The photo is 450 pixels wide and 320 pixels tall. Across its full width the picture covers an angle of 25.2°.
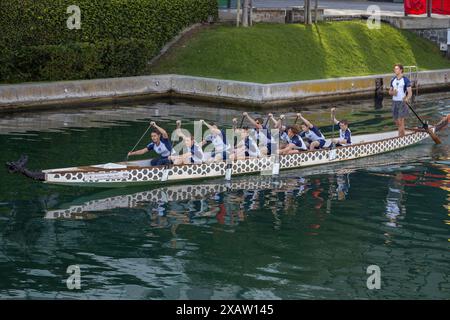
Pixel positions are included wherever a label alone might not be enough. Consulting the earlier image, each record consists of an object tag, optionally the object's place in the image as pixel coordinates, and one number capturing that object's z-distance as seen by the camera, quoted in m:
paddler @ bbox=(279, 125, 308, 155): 30.47
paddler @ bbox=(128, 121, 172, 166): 27.91
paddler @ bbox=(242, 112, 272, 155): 29.85
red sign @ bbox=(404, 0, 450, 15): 52.47
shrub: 39.66
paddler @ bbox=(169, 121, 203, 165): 28.36
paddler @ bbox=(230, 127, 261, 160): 29.33
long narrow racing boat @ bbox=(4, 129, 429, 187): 25.94
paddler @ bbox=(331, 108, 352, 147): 31.73
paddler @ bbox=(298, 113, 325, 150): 31.02
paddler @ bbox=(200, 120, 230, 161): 28.95
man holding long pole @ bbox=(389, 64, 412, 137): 32.78
